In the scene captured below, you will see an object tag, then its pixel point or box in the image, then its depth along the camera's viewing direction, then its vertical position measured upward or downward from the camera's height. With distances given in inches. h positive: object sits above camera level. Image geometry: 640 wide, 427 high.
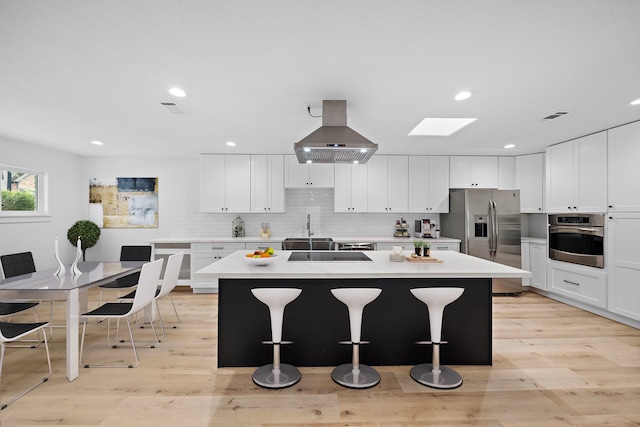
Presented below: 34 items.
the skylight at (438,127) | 159.2 +44.9
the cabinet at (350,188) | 220.2 +18.4
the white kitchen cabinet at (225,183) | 218.5 +21.7
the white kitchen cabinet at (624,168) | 145.3 +21.6
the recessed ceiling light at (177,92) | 107.7 +41.8
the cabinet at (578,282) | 162.7 -36.7
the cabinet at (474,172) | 222.8 +29.6
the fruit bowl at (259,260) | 104.0 -14.6
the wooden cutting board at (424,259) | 114.4 -15.8
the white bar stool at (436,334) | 95.8 -36.4
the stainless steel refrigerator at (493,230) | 204.1 -9.5
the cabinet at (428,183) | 222.4 +21.9
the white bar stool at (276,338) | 94.3 -36.8
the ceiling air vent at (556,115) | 132.2 +41.9
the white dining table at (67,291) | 97.7 -23.0
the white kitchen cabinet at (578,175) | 161.9 +21.5
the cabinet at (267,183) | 219.3 +21.7
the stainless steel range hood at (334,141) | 111.3 +25.5
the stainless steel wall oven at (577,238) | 163.9 -12.7
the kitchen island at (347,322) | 108.5 -36.4
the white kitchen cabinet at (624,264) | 145.9 -22.8
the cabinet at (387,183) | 221.1 +21.8
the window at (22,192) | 182.3 +13.6
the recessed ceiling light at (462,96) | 110.7 +41.6
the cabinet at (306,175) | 219.6 +27.1
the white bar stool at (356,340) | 95.2 -37.9
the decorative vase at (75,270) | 120.7 -20.9
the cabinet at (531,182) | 211.8 +22.2
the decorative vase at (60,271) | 120.0 -21.2
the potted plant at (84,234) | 209.6 -12.2
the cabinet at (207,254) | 209.6 -25.0
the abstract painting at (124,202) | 231.6 +9.4
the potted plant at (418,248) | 122.3 -12.4
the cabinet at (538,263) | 201.8 -30.8
